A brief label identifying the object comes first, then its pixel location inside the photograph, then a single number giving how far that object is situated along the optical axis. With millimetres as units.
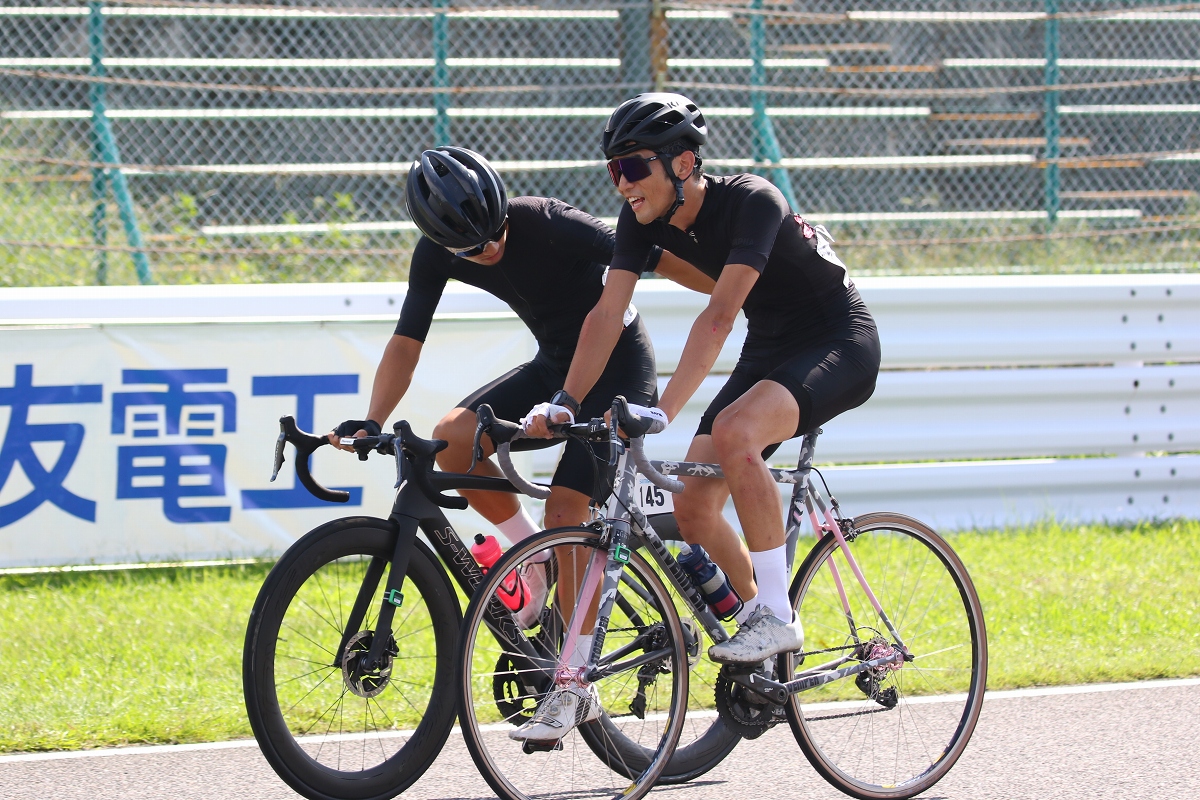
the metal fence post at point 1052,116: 22953
